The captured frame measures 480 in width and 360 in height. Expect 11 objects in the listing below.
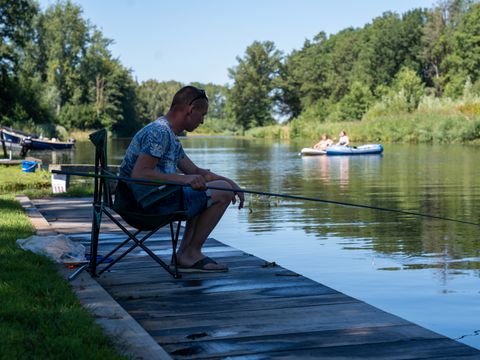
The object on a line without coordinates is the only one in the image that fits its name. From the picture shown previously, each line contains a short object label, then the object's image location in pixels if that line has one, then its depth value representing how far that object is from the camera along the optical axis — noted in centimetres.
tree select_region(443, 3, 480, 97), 7631
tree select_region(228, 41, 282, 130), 11500
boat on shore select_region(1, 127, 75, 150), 4131
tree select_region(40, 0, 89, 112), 8962
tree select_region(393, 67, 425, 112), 6109
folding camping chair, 572
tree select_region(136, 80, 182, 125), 12534
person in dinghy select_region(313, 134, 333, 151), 3969
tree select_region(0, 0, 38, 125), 4494
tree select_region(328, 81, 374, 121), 8312
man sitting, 583
